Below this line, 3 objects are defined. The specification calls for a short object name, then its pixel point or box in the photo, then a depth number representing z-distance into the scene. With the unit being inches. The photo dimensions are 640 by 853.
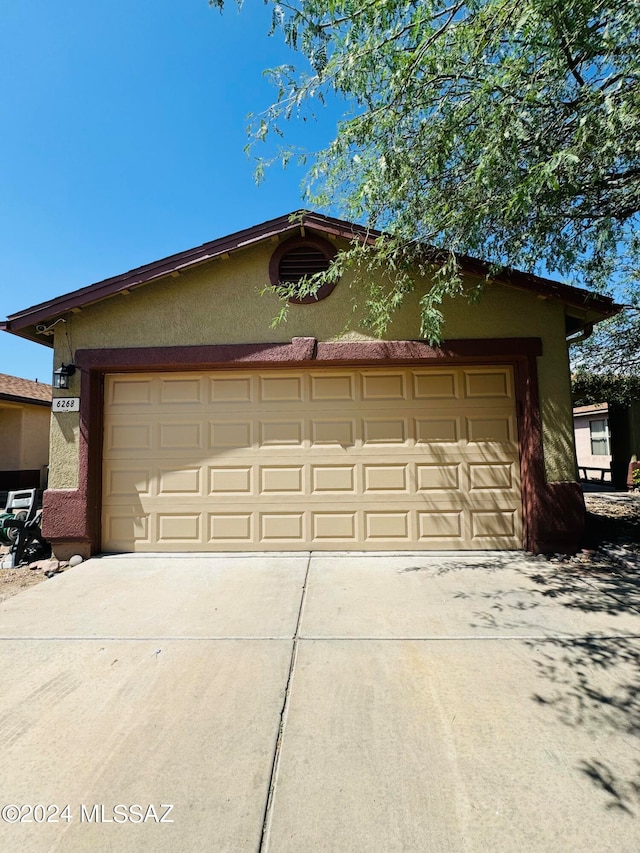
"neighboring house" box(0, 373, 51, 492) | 509.0
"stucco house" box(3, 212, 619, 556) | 229.8
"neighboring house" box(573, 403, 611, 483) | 653.9
